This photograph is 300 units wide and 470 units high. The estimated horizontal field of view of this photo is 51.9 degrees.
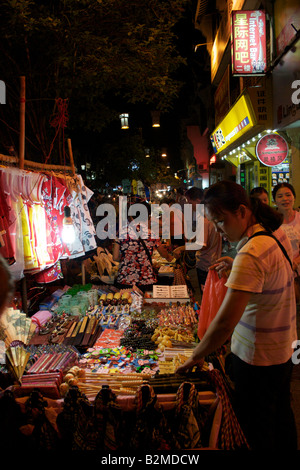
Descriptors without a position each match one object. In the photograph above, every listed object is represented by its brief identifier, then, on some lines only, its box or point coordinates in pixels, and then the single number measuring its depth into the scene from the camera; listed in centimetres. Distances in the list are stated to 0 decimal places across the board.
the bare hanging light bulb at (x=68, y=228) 419
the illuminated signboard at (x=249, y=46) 801
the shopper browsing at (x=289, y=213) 458
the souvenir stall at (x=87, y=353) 196
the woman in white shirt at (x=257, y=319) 180
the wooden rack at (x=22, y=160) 363
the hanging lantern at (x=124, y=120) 1688
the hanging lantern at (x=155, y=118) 2005
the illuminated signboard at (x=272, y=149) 764
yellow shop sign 845
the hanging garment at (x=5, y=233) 305
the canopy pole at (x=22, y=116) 376
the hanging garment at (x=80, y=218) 468
